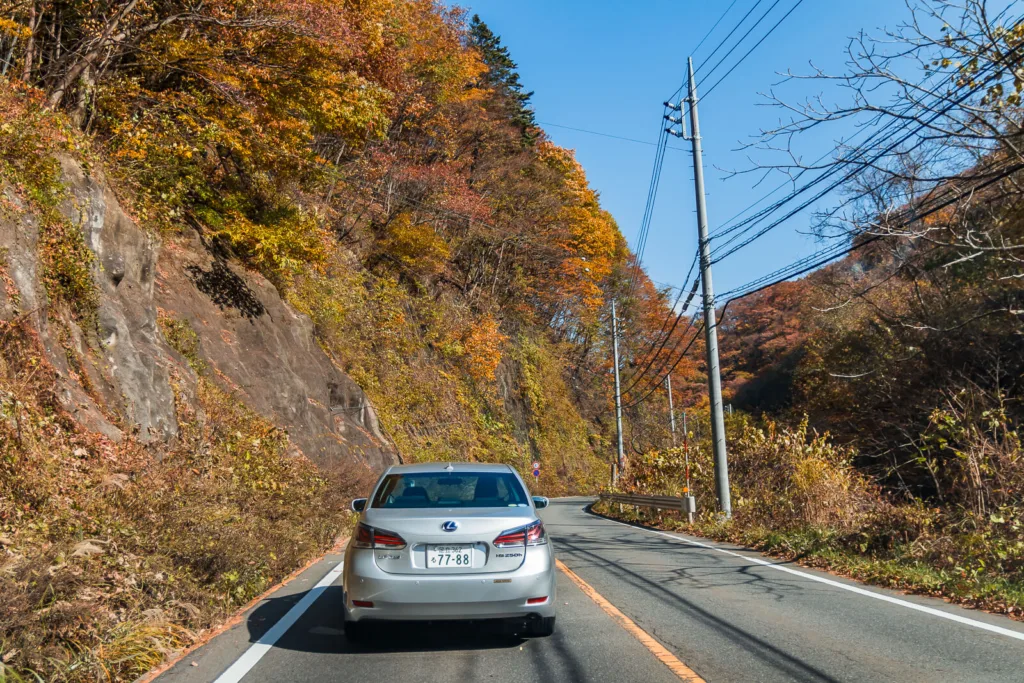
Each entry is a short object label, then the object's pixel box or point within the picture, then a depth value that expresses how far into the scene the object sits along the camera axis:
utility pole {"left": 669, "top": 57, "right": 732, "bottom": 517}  16.44
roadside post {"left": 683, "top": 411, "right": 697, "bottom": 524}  17.42
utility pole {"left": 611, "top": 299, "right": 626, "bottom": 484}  36.09
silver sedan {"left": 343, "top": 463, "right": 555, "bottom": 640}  5.40
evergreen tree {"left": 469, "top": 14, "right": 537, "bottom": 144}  43.53
